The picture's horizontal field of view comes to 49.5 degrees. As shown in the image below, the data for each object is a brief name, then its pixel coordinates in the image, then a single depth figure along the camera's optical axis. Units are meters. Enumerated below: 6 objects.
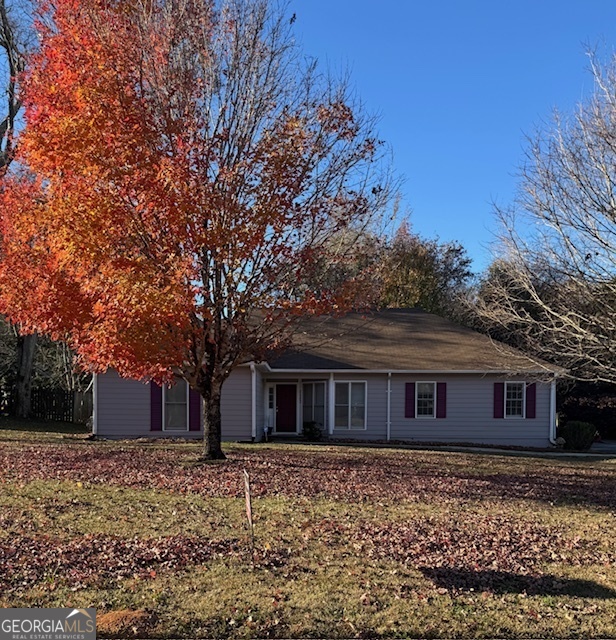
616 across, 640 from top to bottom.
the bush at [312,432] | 22.44
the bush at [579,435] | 22.50
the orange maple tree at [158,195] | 11.11
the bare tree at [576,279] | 13.98
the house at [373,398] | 21.20
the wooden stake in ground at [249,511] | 6.74
